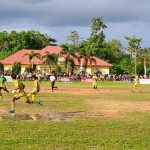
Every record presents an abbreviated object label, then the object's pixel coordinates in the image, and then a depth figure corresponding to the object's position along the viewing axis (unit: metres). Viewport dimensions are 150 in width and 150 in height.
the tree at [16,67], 91.54
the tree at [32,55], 92.38
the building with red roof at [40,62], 100.94
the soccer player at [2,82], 34.03
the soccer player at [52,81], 43.66
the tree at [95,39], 106.44
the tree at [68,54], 88.25
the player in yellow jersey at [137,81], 46.53
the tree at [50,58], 89.46
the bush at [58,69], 91.75
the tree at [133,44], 109.06
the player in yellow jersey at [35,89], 26.08
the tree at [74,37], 106.62
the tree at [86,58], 93.29
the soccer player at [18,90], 22.48
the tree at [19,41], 111.11
